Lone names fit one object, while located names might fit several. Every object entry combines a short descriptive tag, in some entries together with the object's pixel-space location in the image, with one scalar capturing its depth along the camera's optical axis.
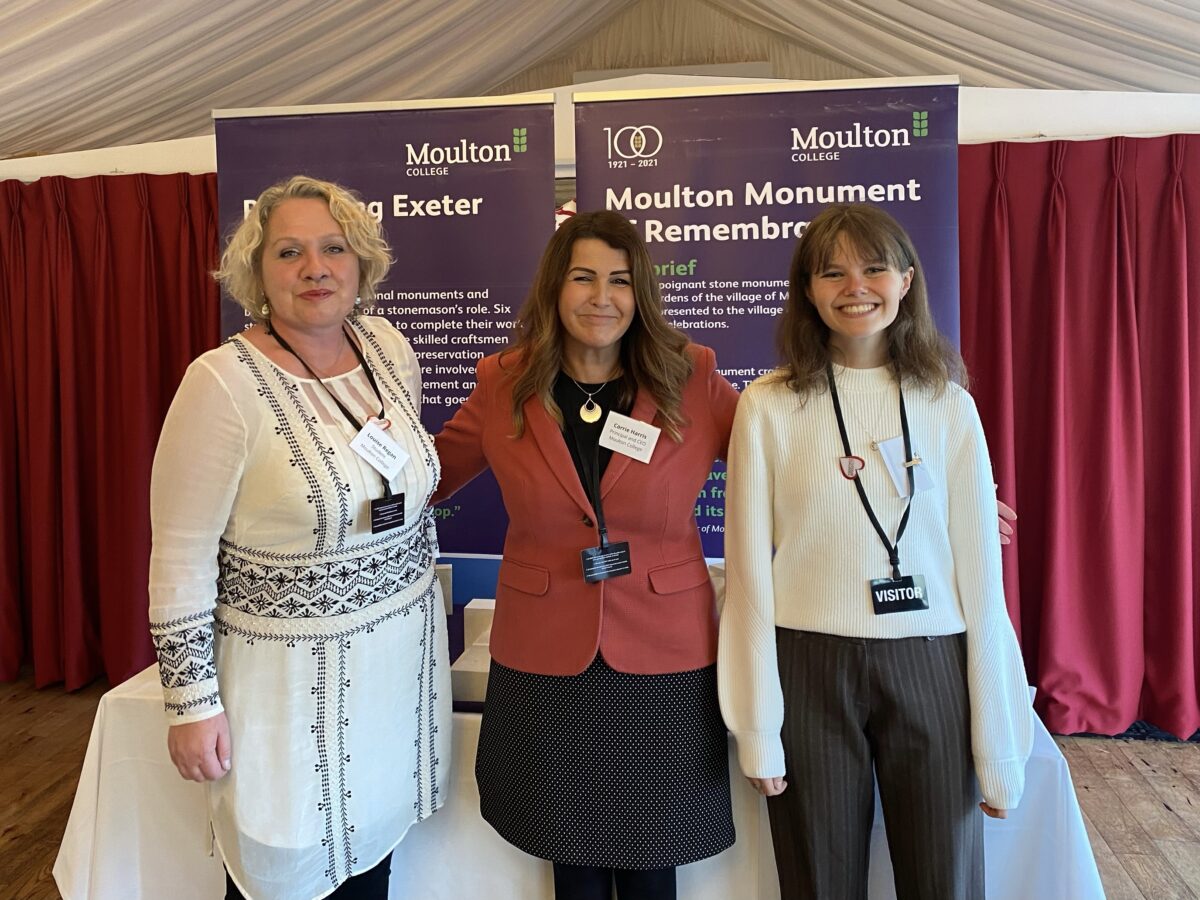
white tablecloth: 1.51
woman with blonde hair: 1.26
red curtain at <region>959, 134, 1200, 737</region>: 3.14
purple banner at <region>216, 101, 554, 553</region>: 2.74
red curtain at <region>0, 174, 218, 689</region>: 3.68
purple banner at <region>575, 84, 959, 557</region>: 2.55
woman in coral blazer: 1.37
